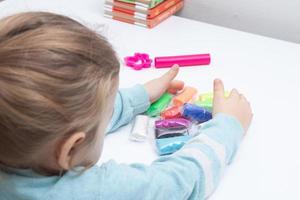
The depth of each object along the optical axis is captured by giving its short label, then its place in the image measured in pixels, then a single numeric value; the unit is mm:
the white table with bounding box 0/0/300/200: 1145
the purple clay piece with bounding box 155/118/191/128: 1235
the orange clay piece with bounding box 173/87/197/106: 1310
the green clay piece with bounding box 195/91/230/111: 1287
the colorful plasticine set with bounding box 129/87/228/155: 1199
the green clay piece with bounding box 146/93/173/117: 1301
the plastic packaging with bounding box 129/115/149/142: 1220
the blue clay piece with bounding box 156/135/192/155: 1183
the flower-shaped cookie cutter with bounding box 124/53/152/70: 1445
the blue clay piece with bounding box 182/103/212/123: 1259
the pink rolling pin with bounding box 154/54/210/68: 1452
